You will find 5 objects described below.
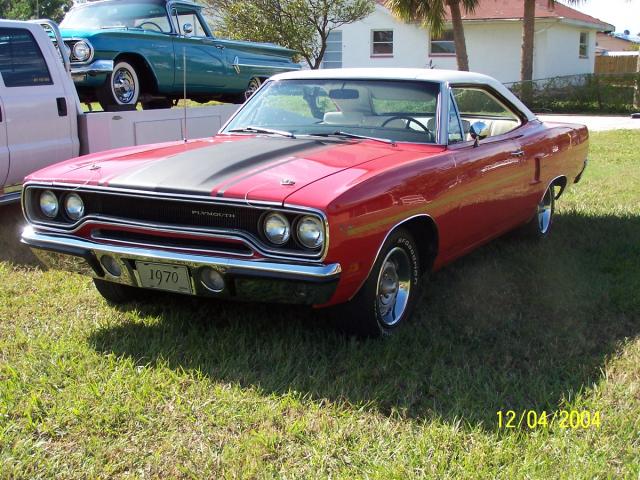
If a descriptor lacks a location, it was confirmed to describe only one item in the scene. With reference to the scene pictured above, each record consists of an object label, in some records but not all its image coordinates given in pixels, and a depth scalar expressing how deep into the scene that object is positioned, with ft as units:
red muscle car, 10.85
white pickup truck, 19.19
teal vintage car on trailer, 25.00
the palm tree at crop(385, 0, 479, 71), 67.92
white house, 86.43
